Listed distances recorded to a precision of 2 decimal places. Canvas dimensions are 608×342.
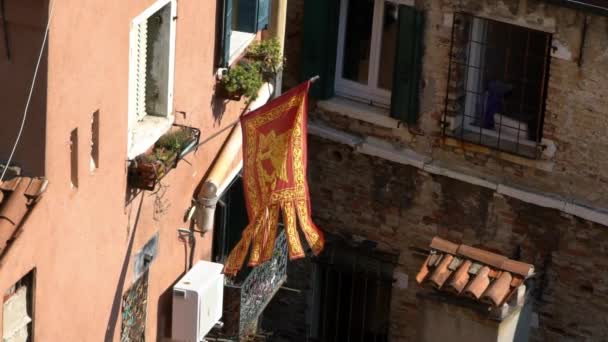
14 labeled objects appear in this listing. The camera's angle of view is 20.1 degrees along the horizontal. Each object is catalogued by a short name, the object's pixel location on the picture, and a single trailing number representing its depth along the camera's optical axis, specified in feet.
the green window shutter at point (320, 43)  61.52
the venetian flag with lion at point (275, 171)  47.37
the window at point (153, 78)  44.37
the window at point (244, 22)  51.31
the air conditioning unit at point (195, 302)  48.60
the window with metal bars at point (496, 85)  59.52
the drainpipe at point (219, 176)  49.57
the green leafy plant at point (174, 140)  45.37
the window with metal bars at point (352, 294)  63.98
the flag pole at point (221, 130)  48.32
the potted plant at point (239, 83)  49.98
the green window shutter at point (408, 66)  60.08
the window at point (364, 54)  60.70
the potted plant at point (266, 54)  52.31
